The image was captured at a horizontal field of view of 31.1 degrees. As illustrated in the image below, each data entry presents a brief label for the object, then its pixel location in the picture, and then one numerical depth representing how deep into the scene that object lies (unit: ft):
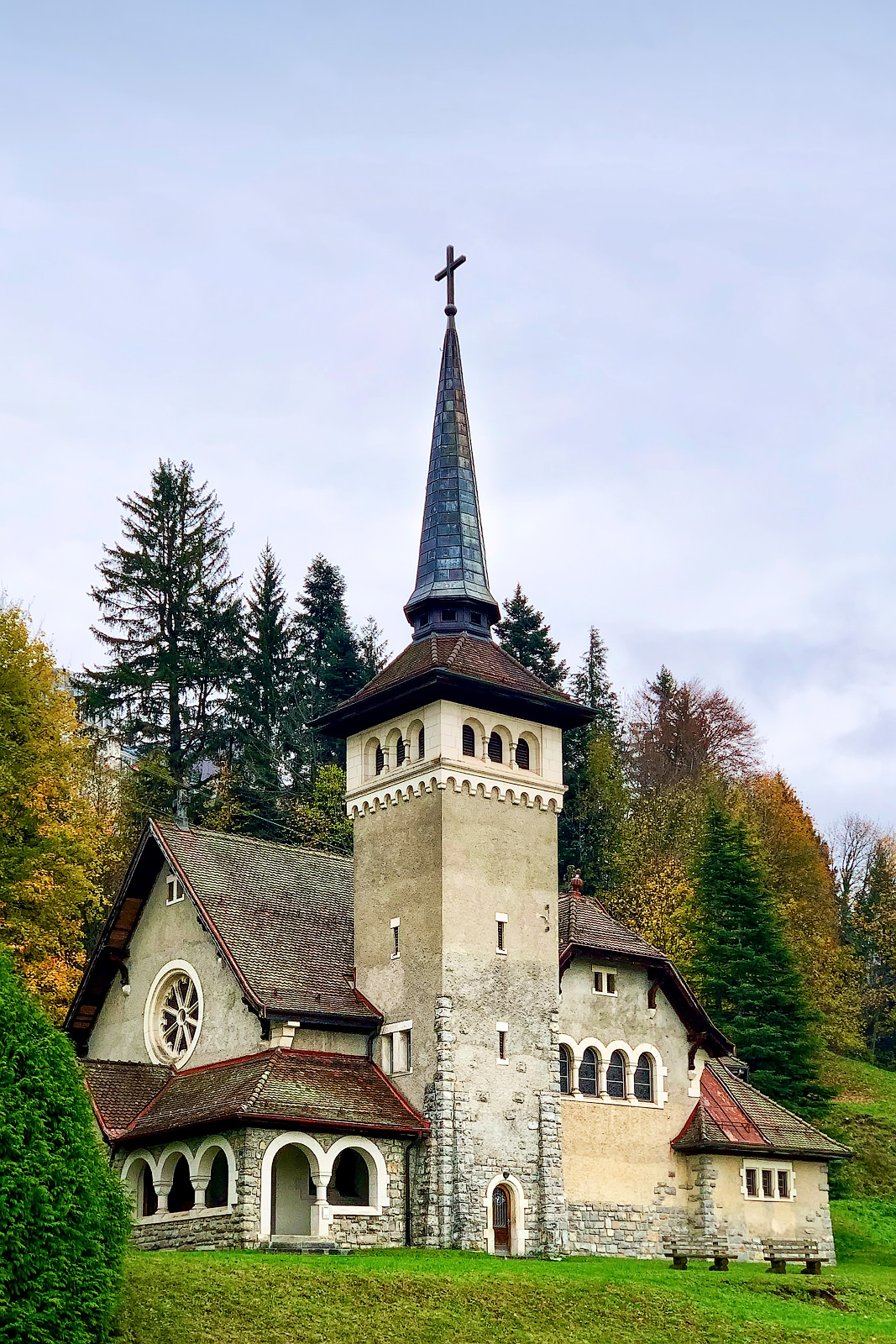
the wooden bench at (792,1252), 121.49
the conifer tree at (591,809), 203.00
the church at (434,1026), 103.45
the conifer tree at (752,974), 159.33
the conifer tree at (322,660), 210.38
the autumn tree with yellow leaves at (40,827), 129.39
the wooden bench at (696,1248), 119.14
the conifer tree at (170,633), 192.54
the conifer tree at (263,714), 199.11
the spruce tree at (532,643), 210.79
